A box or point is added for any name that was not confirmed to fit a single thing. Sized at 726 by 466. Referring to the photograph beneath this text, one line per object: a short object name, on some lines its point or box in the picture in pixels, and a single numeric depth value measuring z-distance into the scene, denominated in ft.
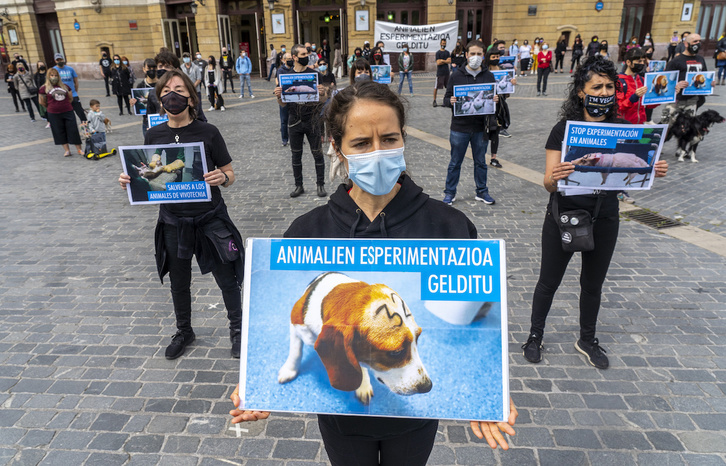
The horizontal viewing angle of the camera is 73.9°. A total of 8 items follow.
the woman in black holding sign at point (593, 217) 10.75
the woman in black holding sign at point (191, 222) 11.85
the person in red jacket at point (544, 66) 58.90
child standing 36.65
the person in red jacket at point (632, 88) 21.31
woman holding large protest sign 6.17
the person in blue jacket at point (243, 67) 66.88
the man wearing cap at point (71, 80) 43.04
